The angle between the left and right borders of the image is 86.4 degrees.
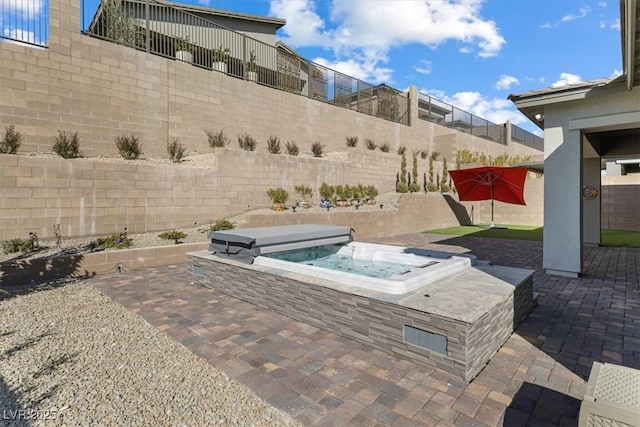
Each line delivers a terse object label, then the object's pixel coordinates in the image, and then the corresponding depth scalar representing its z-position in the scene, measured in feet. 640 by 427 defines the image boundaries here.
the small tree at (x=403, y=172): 56.15
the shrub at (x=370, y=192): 48.76
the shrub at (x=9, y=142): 24.14
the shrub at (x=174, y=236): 27.76
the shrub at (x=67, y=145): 27.04
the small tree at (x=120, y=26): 32.14
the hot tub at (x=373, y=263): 12.92
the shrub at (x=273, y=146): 41.57
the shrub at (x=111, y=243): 24.32
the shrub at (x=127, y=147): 30.96
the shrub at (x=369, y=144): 55.77
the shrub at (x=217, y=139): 37.11
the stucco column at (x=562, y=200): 22.52
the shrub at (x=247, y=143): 38.64
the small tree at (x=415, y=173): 57.15
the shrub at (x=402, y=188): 53.83
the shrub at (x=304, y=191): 41.02
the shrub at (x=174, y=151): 33.44
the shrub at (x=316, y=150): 46.98
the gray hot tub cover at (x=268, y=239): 18.07
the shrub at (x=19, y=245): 21.68
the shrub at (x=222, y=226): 30.45
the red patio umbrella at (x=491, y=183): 43.73
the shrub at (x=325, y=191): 43.45
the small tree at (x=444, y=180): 63.46
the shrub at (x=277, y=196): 37.91
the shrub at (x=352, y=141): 53.78
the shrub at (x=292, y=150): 43.86
